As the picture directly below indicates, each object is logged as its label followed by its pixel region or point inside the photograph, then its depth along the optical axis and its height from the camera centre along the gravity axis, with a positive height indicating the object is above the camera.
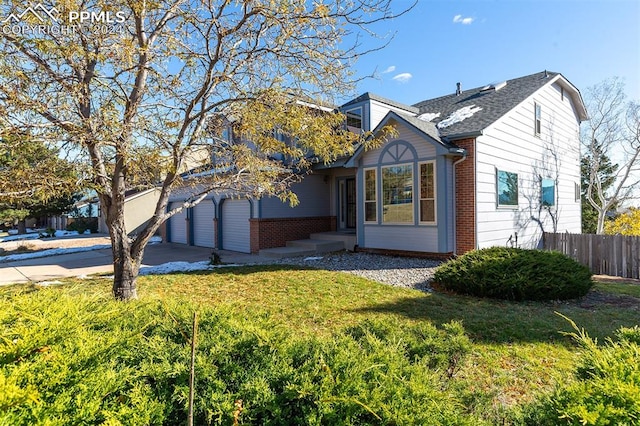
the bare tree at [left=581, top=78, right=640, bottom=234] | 16.97 +3.56
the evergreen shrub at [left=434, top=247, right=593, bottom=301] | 6.82 -1.27
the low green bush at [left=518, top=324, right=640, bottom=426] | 1.51 -0.87
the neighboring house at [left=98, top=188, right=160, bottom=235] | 22.47 +0.50
